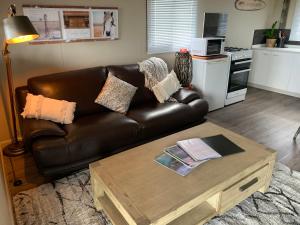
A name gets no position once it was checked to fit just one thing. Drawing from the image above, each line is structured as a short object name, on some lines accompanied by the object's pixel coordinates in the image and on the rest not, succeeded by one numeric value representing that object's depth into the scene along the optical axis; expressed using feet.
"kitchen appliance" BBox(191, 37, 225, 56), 11.57
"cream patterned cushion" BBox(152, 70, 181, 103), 9.89
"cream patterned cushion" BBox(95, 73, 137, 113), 8.73
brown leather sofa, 6.60
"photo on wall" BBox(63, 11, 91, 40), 9.00
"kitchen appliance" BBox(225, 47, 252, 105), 12.94
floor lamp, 6.56
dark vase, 11.77
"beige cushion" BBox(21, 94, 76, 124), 7.25
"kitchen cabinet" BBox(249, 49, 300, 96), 14.66
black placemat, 5.99
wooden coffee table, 4.38
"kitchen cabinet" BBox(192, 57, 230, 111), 11.66
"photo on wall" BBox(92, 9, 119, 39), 9.64
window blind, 11.25
